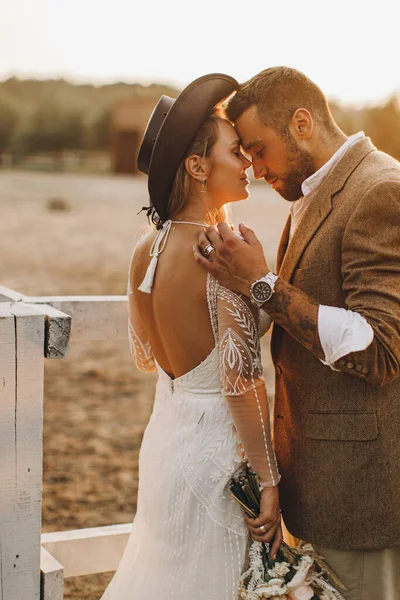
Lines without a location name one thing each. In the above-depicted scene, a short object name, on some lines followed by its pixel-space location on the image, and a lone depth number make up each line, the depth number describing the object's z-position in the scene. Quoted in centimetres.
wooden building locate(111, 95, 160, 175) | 6925
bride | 236
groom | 216
